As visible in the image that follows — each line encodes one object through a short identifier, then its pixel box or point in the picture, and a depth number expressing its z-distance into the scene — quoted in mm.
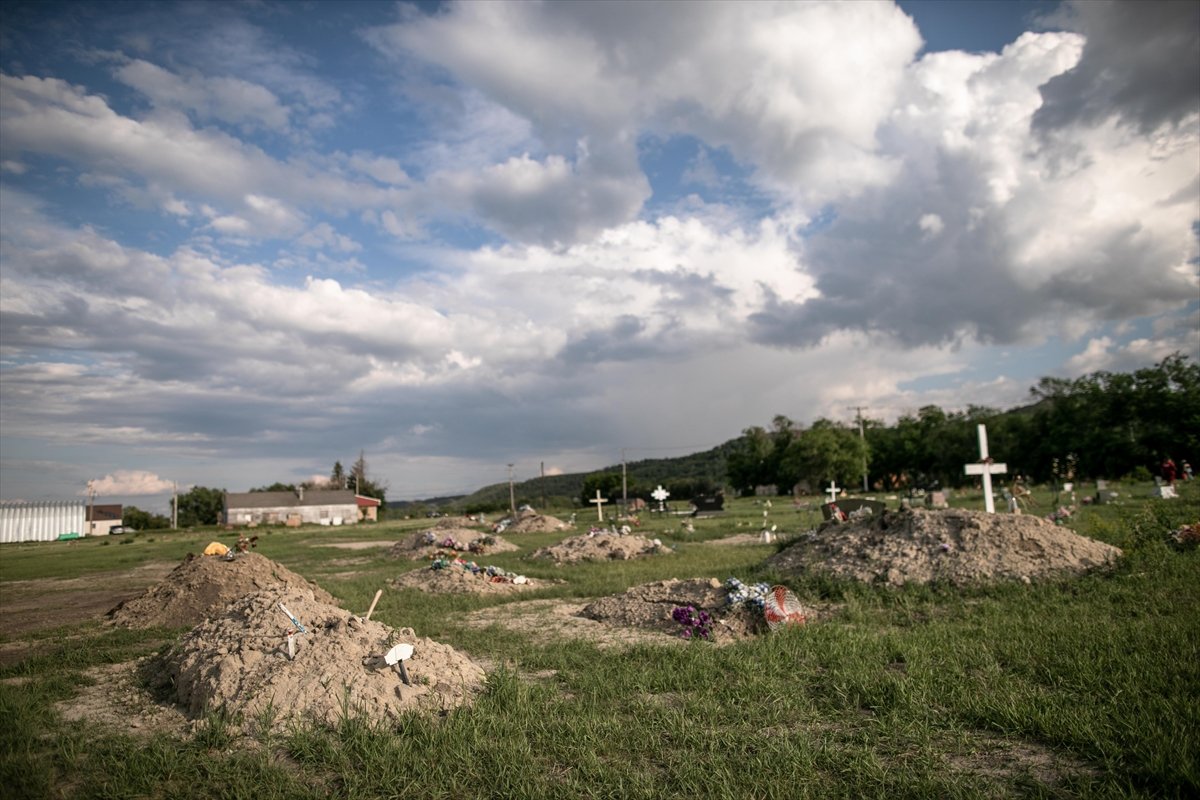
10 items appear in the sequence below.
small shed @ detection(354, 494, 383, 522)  82375
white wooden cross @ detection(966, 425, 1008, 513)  13664
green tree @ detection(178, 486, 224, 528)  88438
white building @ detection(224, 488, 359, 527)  73250
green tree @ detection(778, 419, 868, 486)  73188
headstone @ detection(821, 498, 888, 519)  18312
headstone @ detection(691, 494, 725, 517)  36781
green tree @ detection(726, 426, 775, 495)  93438
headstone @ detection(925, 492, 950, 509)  27248
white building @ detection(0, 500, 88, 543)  52062
